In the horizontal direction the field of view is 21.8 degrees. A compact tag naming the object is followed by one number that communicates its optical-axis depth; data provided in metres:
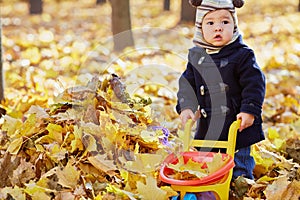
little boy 3.85
